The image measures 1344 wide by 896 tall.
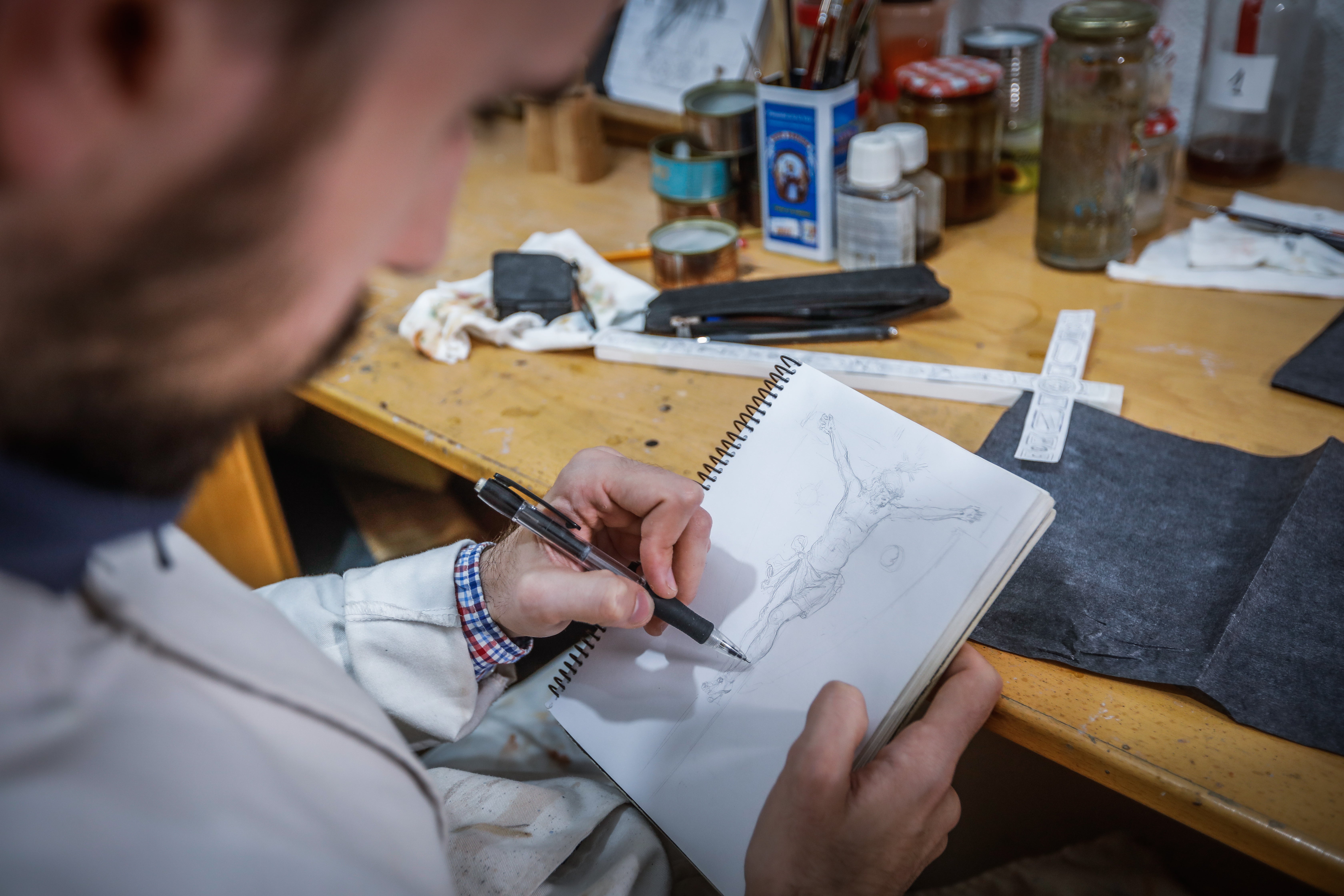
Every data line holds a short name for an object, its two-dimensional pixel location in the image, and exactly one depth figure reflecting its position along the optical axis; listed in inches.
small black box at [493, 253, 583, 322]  43.0
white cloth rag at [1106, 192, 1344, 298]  40.5
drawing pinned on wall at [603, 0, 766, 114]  58.5
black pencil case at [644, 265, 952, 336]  40.2
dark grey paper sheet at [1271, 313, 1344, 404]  33.4
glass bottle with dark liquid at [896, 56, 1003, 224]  45.3
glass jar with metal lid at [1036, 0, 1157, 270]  39.8
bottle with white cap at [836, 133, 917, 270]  41.8
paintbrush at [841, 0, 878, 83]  43.9
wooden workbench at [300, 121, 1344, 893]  21.9
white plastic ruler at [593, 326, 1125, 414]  34.5
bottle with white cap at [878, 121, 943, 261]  42.6
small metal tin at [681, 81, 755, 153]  48.4
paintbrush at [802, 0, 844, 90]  43.1
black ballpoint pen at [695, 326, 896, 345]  39.3
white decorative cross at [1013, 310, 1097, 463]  31.2
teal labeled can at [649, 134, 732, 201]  48.3
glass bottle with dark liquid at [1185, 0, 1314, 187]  45.3
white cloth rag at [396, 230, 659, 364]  41.7
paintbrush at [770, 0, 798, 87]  45.4
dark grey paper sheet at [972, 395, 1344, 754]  23.2
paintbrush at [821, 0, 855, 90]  43.6
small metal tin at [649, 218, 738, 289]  44.3
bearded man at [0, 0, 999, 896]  11.7
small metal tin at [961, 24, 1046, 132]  49.6
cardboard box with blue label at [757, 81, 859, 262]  44.1
